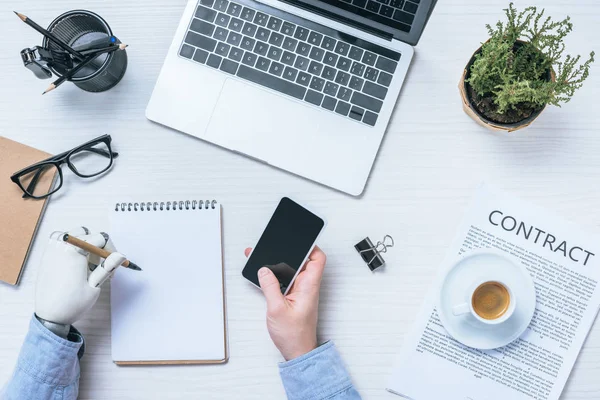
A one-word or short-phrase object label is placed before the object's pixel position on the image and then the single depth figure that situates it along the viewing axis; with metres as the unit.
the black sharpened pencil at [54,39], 0.75
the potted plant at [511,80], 0.72
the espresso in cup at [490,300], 0.82
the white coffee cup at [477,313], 0.80
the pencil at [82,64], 0.78
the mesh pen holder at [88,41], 0.81
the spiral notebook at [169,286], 0.86
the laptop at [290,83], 0.85
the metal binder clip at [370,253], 0.85
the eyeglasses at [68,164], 0.87
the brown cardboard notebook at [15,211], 0.87
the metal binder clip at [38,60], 0.75
